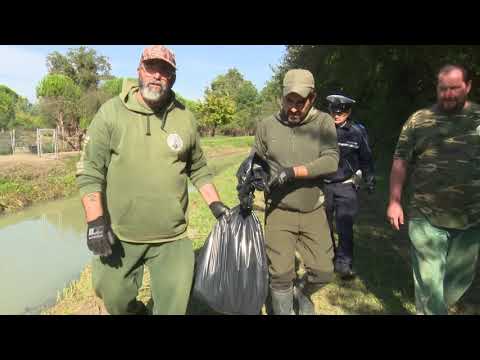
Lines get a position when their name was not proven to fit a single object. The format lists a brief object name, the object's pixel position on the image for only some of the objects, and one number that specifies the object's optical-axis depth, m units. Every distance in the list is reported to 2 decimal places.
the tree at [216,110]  52.59
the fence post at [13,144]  21.29
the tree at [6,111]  45.20
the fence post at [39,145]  19.94
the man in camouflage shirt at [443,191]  2.70
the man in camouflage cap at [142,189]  2.59
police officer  4.55
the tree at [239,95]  59.72
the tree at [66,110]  26.97
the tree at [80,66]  44.81
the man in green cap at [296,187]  2.90
